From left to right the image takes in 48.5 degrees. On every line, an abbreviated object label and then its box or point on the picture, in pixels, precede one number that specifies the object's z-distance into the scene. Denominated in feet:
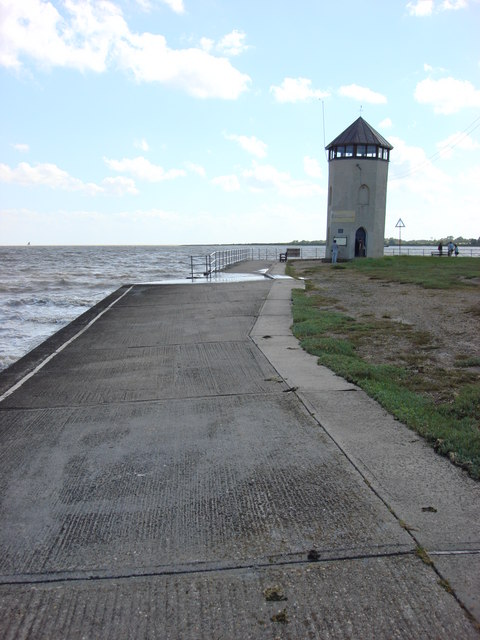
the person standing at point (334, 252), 120.06
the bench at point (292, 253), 157.89
